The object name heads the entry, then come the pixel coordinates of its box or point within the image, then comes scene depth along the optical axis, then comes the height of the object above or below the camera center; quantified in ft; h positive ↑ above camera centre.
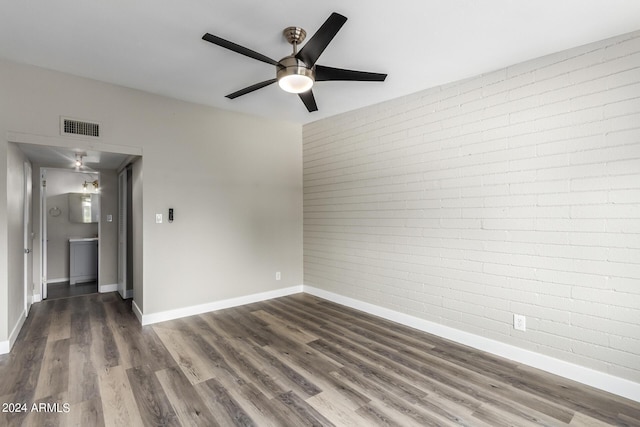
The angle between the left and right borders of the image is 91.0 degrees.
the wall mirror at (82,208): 20.51 +0.66
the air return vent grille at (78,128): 10.67 +3.15
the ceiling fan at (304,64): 6.67 +3.72
